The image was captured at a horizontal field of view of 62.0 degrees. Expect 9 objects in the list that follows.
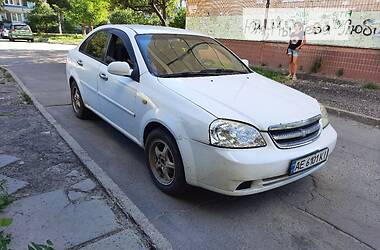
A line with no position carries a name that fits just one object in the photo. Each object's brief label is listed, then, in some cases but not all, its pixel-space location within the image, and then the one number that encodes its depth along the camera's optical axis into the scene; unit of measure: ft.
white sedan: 8.48
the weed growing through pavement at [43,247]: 6.50
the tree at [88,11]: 88.31
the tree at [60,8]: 111.26
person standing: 29.17
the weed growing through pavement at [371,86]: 25.86
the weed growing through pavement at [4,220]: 6.95
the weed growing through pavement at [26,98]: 20.12
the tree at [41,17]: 118.83
